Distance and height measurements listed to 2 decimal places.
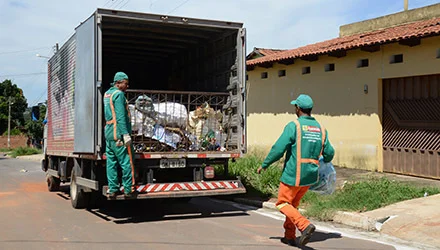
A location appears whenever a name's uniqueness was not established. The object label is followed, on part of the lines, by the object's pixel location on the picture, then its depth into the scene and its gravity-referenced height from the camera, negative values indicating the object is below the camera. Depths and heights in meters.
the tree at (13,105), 55.78 +2.84
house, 12.78 +1.16
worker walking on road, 6.37 -0.33
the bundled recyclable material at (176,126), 9.28 +0.09
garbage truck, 8.90 +0.34
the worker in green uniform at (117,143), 8.26 -0.18
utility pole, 51.54 -0.56
